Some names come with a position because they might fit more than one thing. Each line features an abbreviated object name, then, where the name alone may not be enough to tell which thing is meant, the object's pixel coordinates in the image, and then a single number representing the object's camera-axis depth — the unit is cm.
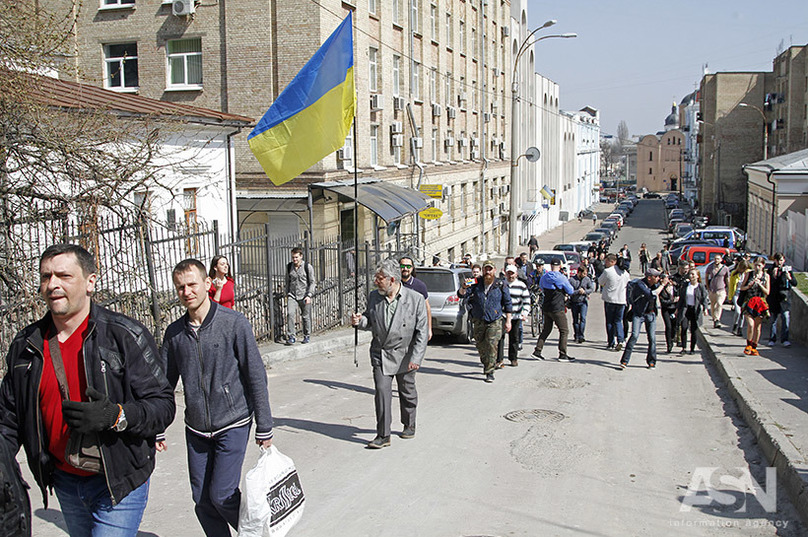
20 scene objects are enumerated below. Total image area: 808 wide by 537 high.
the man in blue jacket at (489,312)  1116
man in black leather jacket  360
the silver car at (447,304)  1619
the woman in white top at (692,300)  1430
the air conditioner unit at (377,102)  2719
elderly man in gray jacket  766
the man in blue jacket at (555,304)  1356
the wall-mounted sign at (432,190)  3092
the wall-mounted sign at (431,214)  2819
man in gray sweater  477
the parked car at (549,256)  3067
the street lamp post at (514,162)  3450
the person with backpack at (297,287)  1341
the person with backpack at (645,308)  1297
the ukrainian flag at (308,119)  1120
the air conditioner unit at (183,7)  2377
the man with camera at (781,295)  1445
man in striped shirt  1313
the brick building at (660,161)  15488
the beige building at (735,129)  7675
